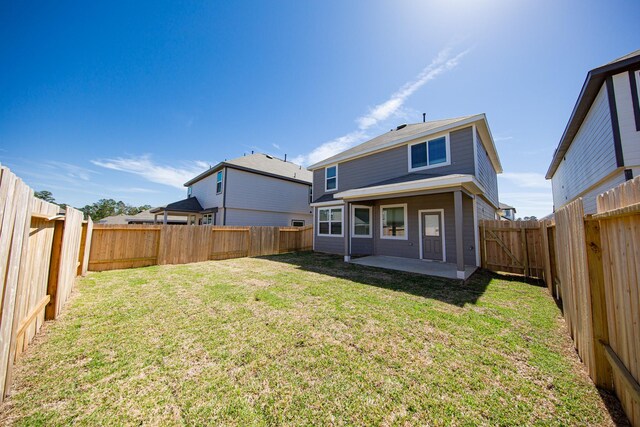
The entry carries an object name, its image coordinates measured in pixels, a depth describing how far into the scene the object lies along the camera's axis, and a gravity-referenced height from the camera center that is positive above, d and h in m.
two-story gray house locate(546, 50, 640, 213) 5.88 +3.38
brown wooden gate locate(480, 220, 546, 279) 7.21 -0.43
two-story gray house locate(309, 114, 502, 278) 8.26 +1.51
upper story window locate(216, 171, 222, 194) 15.97 +3.43
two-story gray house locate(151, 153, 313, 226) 15.45 +2.67
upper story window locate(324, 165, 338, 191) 13.16 +3.22
